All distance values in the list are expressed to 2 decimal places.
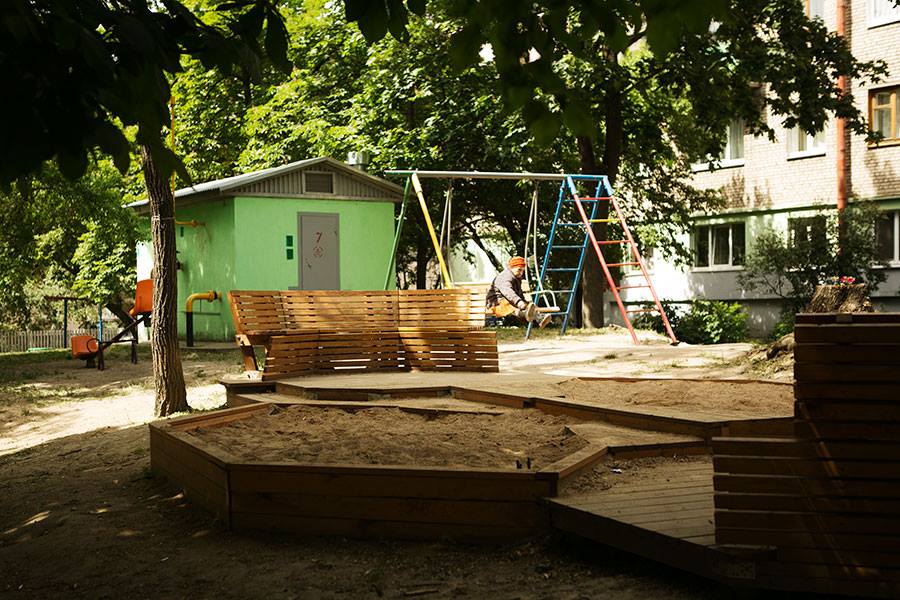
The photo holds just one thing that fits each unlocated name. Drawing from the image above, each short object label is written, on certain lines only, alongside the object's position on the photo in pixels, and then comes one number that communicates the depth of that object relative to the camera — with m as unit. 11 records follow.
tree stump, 14.04
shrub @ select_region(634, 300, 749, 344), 25.88
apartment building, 27.92
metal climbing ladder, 19.62
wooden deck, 4.38
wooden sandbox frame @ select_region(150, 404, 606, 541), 5.55
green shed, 23.31
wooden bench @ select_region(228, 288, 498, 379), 11.41
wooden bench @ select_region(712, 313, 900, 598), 4.11
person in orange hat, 18.95
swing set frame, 18.36
